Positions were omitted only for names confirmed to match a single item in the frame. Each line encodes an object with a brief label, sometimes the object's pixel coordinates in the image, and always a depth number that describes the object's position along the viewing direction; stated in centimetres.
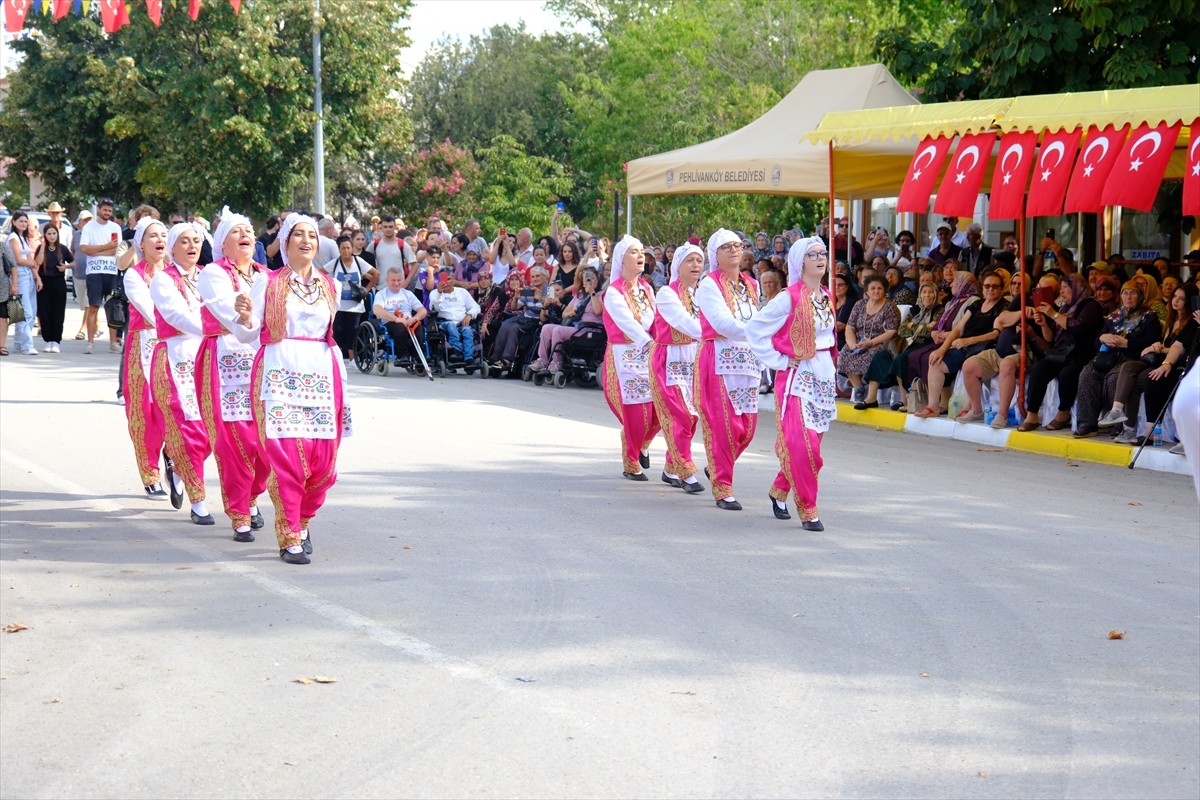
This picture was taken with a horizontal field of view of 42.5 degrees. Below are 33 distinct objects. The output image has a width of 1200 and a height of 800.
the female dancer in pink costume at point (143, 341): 980
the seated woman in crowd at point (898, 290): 1642
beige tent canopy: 1809
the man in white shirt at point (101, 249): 2091
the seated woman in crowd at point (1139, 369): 1295
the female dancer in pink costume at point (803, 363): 952
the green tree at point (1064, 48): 1748
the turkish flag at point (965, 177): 1439
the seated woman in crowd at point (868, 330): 1614
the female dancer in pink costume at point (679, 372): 1095
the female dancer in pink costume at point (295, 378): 823
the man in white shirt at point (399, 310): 1936
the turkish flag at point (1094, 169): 1309
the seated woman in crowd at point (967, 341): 1494
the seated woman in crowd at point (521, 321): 1959
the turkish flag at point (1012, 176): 1394
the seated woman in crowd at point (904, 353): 1577
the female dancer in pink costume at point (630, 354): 1127
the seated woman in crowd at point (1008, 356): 1440
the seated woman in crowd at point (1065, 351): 1392
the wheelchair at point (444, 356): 1986
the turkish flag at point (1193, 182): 1223
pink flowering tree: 4466
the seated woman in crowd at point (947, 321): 1540
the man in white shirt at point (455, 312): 1981
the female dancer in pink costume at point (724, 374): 1030
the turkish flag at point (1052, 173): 1355
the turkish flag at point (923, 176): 1484
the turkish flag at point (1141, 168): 1264
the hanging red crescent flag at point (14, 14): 1565
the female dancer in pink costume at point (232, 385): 889
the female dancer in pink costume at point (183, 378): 955
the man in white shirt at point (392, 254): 2022
